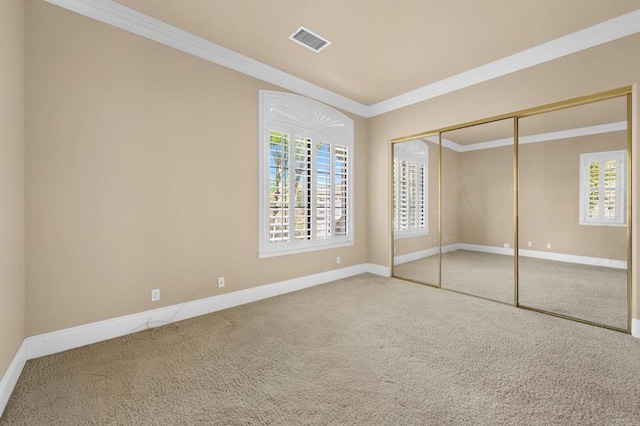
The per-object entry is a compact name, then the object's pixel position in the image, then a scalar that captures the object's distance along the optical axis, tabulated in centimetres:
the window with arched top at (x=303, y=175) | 351
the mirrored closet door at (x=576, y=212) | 271
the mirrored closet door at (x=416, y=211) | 413
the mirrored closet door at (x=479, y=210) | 343
